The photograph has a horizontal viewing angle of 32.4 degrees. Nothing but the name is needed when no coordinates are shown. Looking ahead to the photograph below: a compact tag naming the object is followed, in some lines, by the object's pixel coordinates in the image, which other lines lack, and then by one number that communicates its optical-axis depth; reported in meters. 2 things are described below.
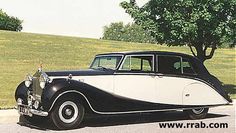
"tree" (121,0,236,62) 14.73
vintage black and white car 8.42
